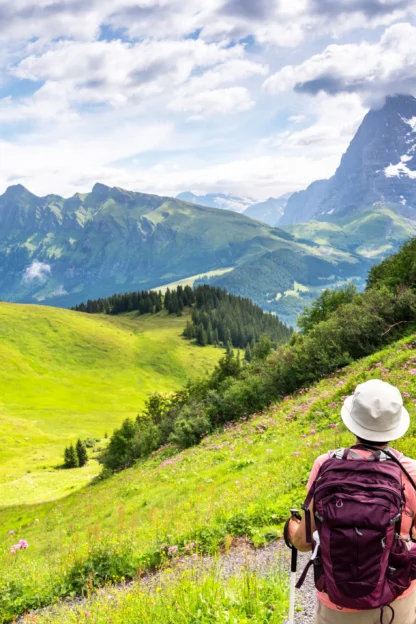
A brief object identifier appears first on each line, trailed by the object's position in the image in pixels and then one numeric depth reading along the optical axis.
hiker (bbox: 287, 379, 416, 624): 4.20
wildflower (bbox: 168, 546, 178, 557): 10.31
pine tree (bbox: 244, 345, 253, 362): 181.38
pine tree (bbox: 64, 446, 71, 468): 78.69
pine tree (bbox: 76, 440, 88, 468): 81.00
